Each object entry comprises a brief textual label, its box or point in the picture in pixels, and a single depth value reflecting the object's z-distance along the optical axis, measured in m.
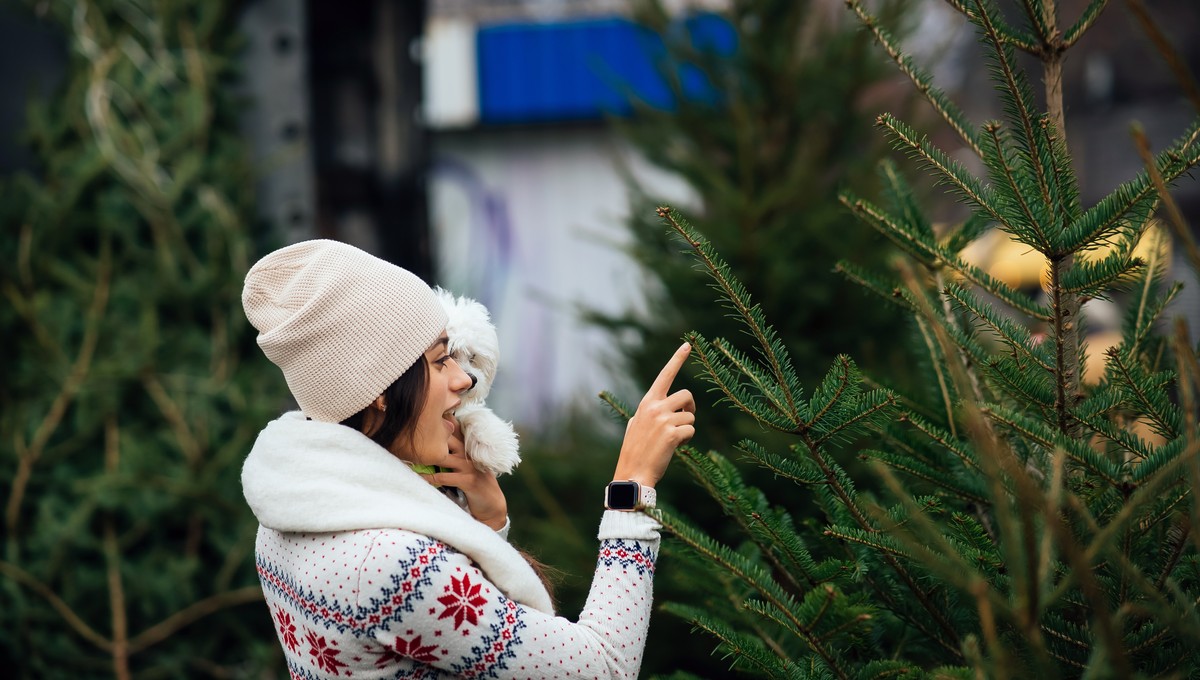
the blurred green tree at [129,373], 3.92
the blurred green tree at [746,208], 4.21
